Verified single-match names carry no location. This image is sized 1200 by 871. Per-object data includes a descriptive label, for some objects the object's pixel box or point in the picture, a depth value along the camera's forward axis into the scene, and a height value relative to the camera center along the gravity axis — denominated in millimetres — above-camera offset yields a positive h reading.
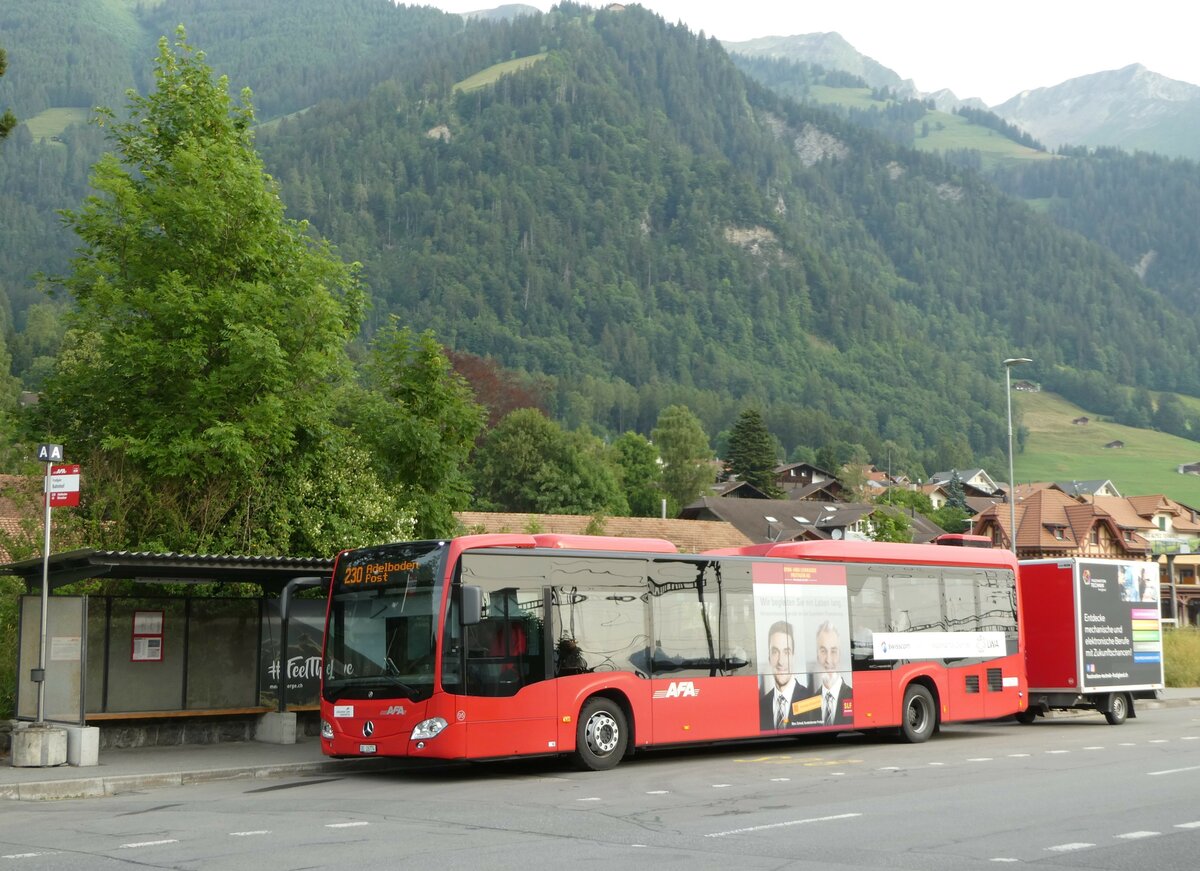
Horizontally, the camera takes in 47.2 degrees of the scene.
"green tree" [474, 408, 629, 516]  96375 +10937
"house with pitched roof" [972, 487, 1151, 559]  94688 +6521
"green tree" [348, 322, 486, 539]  31234 +4697
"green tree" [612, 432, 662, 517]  127312 +14190
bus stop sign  18375 +1945
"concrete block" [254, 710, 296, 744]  21469 -1522
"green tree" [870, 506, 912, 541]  54688 +3820
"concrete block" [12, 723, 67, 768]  18031 -1487
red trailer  26312 -319
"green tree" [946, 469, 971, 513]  169375 +16074
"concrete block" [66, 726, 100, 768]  18266 -1497
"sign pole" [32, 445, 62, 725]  18219 +352
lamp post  37469 +5627
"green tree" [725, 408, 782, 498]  145500 +17871
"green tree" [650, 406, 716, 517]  136750 +16974
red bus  17125 -286
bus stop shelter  19234 -252
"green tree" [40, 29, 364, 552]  23812 +5003
